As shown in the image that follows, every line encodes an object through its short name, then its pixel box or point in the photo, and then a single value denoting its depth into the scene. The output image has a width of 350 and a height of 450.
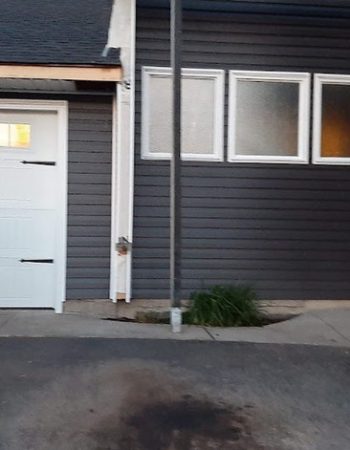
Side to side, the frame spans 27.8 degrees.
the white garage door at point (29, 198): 8.03
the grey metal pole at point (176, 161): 6.70
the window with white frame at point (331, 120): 8.16
